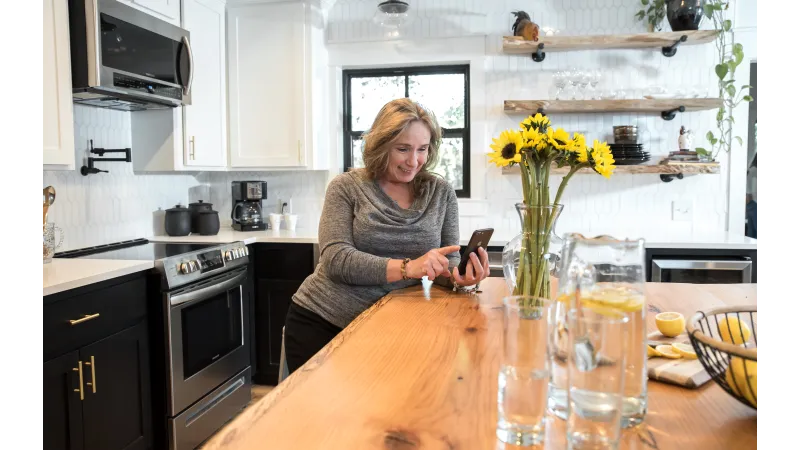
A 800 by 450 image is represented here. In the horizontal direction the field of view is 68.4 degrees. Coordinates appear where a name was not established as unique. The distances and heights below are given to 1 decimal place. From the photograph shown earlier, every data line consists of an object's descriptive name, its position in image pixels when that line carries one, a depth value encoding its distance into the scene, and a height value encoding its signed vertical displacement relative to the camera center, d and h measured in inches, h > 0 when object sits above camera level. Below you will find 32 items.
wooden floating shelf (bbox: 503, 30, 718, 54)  133.8 +36.1
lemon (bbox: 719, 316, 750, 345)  34.6 -8.0
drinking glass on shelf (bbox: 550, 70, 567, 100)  138.9 +26.8
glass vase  48.8 -4.3
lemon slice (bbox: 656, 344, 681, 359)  40.2 -10.7
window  155.6 +26.4
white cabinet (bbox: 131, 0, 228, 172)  132.6 +18.3
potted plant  138.2 +43.6
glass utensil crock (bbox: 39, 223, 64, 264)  96.6 -7.1
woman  69.9 -3.5
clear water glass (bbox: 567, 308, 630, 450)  24.8 -7.6
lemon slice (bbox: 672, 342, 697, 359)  39.7 -10.6
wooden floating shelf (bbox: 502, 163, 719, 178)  132.8 +6.2
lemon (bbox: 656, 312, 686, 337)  45.0 -9.8
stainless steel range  103.3 -25.7
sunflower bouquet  46.6 +2.4
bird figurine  138.7 +40.4
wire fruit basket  27.7 -8.3
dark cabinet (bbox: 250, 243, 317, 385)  136.5 -20.7
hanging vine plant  134.0 +27.0
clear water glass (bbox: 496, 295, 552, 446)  27.9 -8.5
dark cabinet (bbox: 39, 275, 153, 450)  80.6 -25.5
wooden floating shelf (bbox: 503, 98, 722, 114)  134.8 +21.2
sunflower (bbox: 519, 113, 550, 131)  48.1 +6.1
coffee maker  152.7 -1.6
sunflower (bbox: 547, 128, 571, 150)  46.4 +4.5
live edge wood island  28.6 -11.6
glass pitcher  26.9 -4.5
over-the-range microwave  100.8 +26.4
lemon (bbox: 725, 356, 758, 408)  27.9 -8.9
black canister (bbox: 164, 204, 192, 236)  143.6 -5.3
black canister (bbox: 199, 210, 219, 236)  145.9 -5.9
